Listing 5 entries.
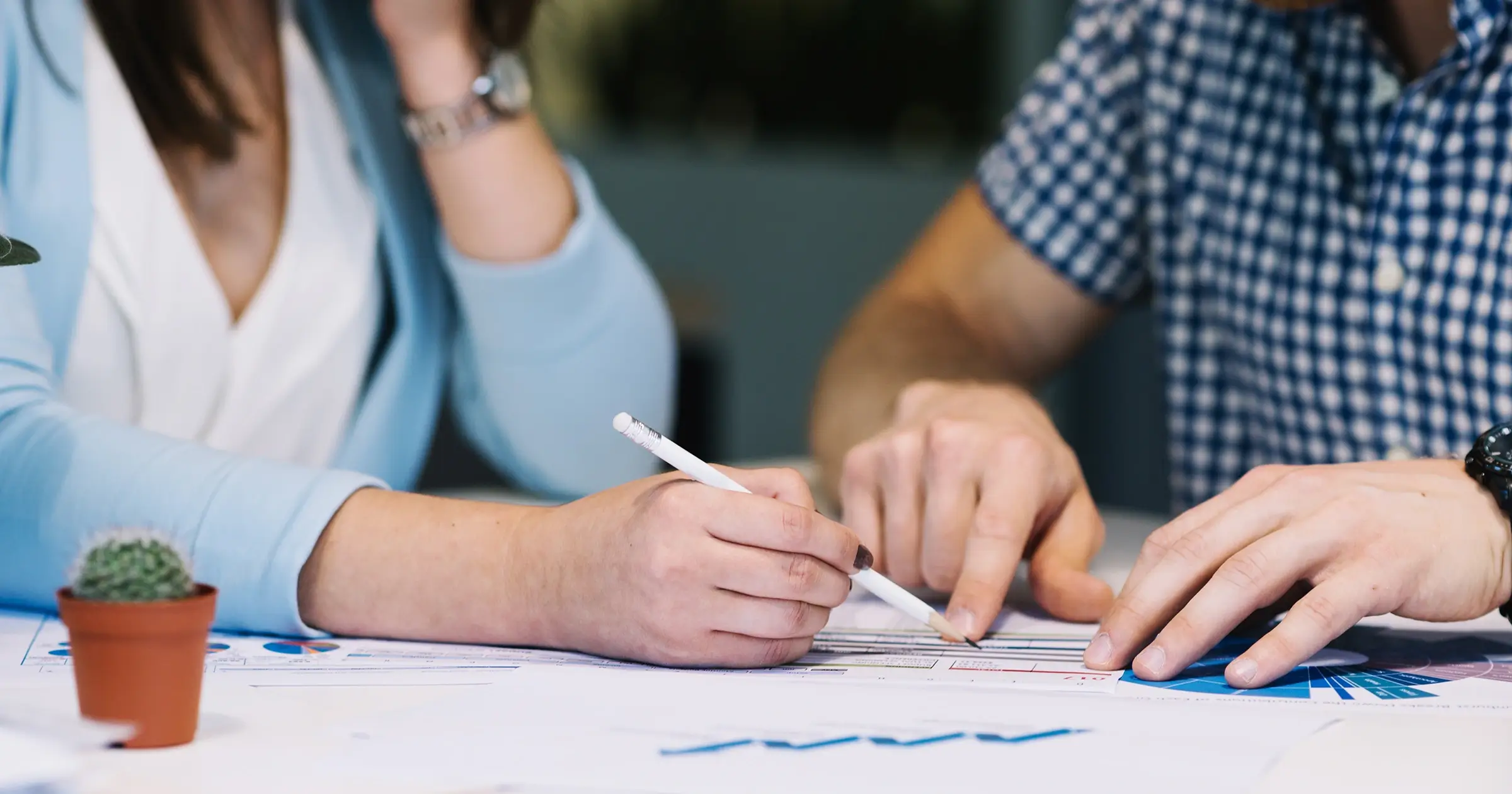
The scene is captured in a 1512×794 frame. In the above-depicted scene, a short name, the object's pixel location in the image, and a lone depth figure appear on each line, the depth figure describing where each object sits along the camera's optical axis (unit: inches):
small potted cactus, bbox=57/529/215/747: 46.4
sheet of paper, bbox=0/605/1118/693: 50.7
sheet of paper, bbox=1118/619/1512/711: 50.0
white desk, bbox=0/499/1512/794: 46.5
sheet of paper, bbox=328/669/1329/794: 46.6
